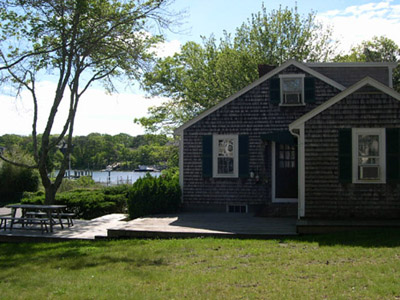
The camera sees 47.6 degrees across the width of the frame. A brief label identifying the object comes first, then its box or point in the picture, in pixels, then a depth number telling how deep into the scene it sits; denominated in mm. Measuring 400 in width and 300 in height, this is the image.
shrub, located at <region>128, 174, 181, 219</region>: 14797
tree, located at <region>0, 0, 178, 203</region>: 14699
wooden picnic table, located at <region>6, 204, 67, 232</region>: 11505
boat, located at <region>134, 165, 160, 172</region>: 87275
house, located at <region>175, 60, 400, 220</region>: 15312
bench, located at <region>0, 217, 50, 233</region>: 11392
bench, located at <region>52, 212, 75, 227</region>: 12602
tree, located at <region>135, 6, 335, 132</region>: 27203
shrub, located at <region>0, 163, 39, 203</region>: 25172
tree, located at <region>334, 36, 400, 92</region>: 40688
